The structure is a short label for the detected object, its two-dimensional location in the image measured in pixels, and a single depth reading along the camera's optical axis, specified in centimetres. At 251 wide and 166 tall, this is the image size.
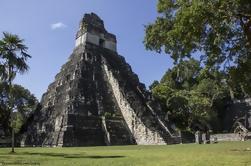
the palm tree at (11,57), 1343
